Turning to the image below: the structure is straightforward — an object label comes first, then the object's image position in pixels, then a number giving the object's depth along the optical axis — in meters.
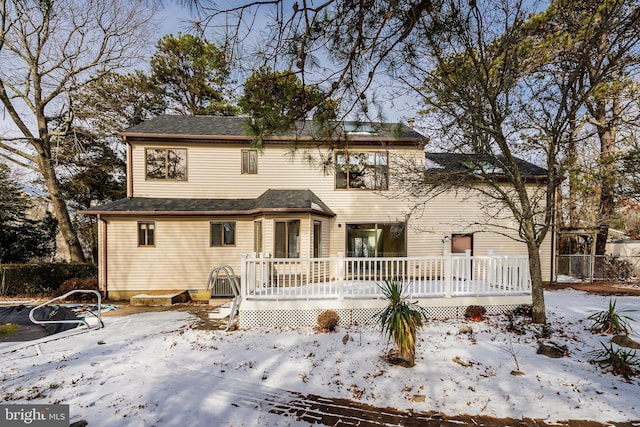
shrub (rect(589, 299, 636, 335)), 5.54
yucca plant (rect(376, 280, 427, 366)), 4.54
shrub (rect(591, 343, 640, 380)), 4.19
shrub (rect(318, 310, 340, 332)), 6.16
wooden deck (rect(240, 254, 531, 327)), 6.58
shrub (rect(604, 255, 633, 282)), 12.70
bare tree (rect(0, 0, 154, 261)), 13.31
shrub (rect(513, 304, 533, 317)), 6.84
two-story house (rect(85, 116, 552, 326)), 10.44
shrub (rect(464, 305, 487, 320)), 6.65
